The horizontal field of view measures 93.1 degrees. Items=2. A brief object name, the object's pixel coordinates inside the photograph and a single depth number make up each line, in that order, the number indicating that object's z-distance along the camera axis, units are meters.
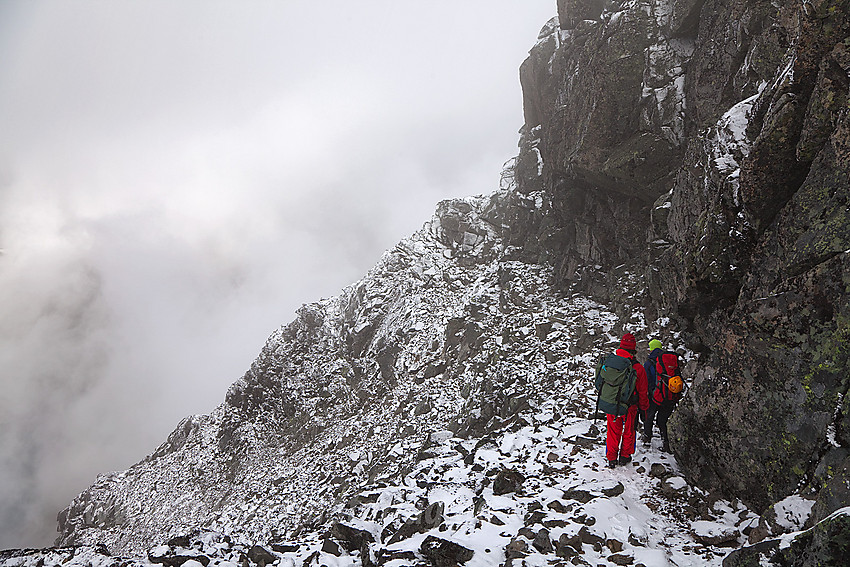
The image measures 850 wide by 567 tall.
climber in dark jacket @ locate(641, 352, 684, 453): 8.16
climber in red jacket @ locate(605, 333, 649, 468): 8.23
